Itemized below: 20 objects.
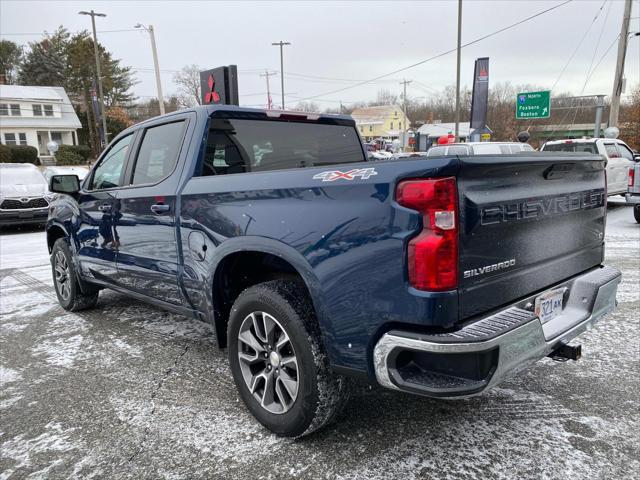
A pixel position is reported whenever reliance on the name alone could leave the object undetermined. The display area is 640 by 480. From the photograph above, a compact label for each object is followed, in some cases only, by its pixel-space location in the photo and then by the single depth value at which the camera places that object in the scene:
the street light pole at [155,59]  28.39
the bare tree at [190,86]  56.09
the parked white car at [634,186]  9.58
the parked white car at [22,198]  11.25
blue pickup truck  1.93
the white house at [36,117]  46.91
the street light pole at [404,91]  74.25
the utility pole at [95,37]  33.69
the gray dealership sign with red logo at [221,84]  10.50
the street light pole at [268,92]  50.08
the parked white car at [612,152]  12.24
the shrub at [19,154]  35.34
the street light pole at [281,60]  47.84
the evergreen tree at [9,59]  65.94
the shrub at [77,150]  41.96
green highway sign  28.66
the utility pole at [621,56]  18.98
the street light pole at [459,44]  23.78
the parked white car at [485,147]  12.04
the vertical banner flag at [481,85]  22.16
